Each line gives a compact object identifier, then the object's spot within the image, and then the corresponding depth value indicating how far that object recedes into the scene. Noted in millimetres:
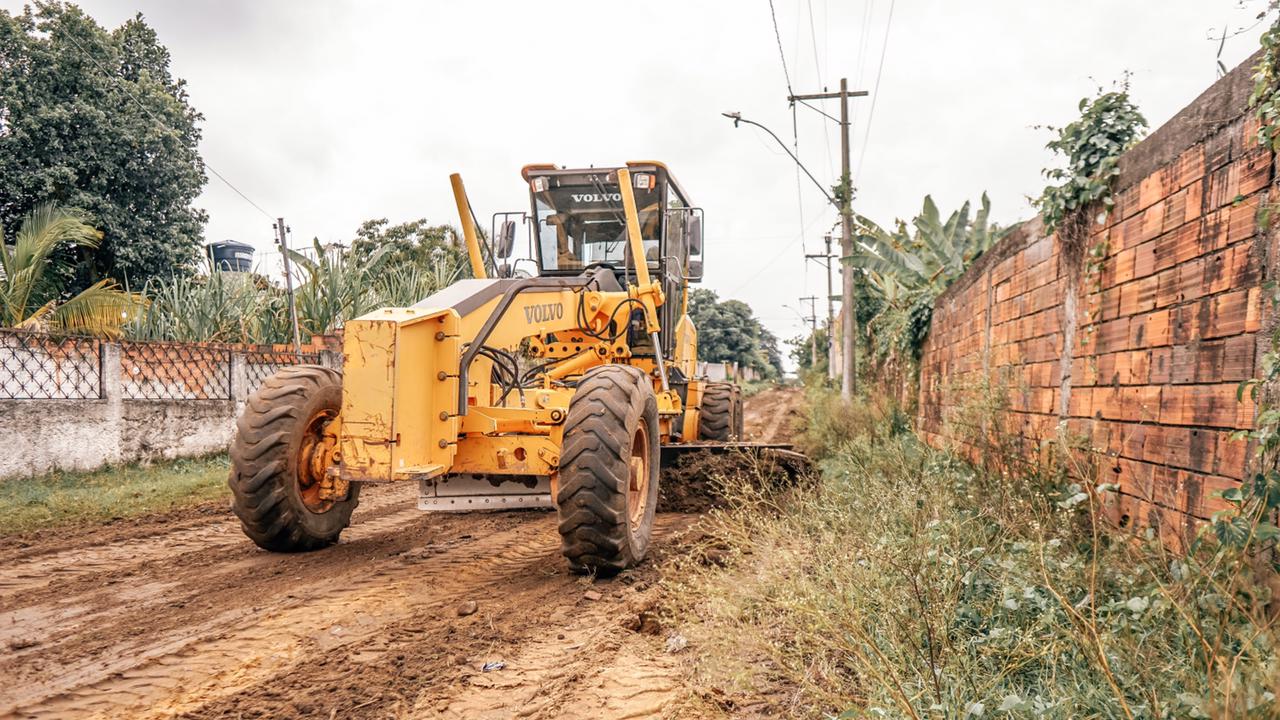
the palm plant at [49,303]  10883
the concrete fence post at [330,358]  13461
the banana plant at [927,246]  11251
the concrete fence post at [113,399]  10070
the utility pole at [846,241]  15203
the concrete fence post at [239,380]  11938
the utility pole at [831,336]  31750
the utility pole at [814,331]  41588
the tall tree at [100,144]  17766
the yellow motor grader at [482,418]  4566
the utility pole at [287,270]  12358
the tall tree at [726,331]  67625
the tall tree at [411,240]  25859
